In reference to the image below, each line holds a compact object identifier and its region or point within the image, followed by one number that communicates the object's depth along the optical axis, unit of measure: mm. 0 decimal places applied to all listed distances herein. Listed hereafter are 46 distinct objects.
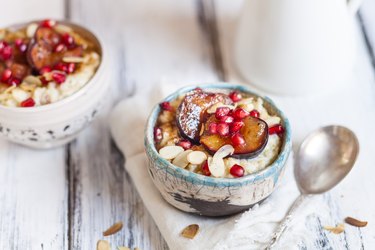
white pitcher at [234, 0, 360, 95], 752
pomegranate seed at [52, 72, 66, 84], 710
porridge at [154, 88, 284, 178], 644
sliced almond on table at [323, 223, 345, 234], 684
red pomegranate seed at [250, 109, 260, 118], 675
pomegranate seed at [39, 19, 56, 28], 756
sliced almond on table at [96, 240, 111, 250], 676
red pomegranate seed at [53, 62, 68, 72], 720
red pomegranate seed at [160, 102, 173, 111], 693
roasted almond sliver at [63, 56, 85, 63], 726
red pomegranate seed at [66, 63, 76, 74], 721
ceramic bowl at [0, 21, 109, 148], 701
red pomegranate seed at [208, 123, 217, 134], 657
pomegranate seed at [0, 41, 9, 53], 730
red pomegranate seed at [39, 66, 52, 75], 718
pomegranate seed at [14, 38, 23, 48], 738
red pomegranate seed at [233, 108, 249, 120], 664
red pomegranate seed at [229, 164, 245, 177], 634
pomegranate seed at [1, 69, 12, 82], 712
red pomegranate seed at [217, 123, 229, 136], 652
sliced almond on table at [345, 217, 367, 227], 686
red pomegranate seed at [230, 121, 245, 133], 653
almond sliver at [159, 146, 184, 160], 652
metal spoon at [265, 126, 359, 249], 703
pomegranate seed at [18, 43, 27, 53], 736
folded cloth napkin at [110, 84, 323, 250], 659
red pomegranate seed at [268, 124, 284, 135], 672
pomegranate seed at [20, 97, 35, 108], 702
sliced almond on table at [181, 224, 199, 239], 664
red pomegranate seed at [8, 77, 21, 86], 712
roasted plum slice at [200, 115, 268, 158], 645
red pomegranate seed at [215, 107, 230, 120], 665
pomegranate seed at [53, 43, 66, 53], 734
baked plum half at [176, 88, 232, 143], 666
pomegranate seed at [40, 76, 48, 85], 713
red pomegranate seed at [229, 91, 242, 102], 697
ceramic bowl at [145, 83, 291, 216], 633
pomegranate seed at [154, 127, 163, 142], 671
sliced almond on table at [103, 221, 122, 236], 687
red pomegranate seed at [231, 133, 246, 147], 645
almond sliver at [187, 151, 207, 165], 644
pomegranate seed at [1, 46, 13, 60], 728
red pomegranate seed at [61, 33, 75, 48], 743
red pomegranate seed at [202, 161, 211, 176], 639
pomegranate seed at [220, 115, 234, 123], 658
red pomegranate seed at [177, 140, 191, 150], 658
